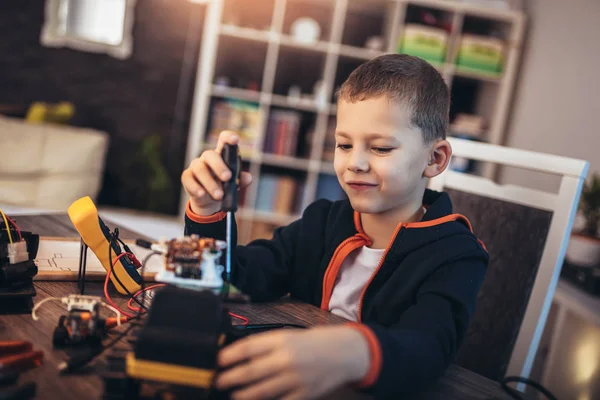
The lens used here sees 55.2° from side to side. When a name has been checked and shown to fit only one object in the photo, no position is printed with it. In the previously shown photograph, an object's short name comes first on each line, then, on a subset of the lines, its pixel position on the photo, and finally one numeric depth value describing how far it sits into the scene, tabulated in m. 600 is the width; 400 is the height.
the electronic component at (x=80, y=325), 0.71
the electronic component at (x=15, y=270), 0.80
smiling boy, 0.73
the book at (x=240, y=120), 3.92
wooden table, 0.61
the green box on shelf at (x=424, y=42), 3.77
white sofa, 3.47
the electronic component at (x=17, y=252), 0.81
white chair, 1.27
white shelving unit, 3.86
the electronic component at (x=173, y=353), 0.57
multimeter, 0.89
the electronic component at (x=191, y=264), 0.68
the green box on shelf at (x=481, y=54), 3.86
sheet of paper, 0.97
